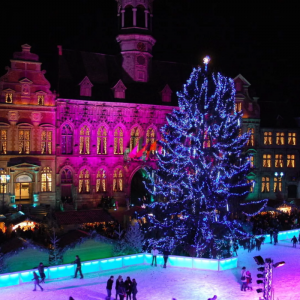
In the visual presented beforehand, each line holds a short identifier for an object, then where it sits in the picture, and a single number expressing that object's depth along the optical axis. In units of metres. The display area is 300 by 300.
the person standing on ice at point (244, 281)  19.70
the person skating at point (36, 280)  19.50
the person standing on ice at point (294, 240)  28.01
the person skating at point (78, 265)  21.36
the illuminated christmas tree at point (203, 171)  24.33
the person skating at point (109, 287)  18.20
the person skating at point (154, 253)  23.81
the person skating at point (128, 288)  18.12
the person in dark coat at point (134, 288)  18.06
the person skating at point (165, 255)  23.48
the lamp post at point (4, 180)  34.76
